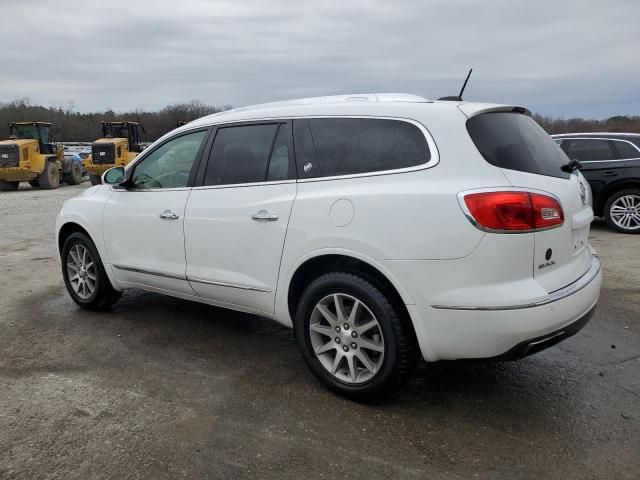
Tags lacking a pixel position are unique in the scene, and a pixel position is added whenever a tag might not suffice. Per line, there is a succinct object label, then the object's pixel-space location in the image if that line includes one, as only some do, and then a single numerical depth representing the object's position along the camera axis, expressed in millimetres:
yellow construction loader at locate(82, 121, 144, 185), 21891
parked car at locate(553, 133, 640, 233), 9094
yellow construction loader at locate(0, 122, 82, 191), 20047
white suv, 2768
